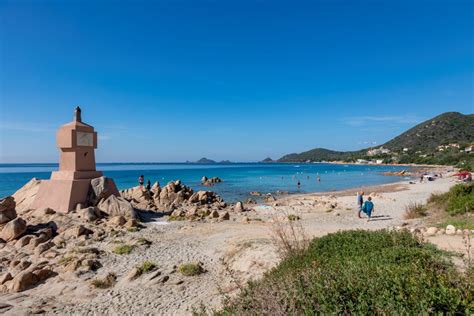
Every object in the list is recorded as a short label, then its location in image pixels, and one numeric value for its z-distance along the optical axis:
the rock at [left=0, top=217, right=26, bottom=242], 11.68
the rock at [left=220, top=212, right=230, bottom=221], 16.86
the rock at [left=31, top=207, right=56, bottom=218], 14.28
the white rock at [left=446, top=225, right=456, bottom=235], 8.94
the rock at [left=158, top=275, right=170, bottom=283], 8.06
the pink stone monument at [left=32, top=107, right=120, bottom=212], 14.98
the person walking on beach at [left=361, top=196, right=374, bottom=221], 15.07
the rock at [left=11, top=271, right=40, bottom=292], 7.85
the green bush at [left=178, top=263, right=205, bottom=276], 8.45
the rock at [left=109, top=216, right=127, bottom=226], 13.88
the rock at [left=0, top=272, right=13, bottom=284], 8.21
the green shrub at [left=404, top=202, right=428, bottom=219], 14.17
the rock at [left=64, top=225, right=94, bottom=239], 12.12
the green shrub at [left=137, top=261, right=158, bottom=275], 8.58
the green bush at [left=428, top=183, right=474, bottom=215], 11.84
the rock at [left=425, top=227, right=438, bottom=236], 9.24
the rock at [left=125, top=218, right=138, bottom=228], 13.81
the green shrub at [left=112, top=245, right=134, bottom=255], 10.46
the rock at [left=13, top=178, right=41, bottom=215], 16.02
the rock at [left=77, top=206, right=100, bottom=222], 13.91
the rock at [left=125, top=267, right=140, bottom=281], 8.23
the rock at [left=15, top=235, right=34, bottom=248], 11.17
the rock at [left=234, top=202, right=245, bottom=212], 20.42
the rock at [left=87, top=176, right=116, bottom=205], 15.68
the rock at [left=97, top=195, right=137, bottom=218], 15.18
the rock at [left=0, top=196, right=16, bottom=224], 13.06
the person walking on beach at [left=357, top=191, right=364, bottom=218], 16.62
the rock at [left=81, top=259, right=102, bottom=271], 9.10
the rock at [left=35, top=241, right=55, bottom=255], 10.53
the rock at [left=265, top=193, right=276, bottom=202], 28.32
